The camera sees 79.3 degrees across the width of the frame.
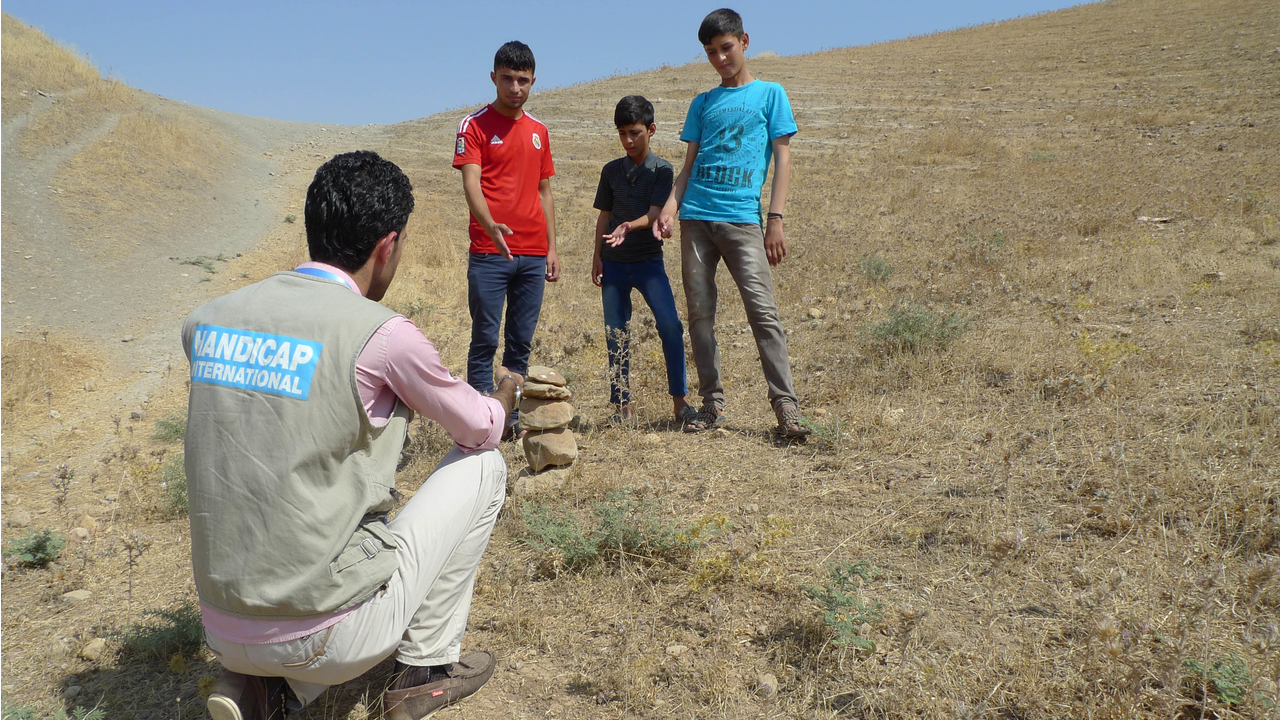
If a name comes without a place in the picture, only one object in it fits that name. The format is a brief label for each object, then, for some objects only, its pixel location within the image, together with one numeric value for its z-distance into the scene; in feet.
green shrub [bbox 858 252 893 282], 22.49
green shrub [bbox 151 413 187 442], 16.06
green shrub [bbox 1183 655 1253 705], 6.43
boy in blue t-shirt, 12.73
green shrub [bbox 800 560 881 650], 7.59
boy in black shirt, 13.75
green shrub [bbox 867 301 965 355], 15.74
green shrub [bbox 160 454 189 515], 12.48
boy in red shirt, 13.23
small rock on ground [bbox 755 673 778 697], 7.46
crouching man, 5.88
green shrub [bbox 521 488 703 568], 9.72
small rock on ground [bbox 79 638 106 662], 8.64
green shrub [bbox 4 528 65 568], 10.77
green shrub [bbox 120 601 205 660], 8.59
